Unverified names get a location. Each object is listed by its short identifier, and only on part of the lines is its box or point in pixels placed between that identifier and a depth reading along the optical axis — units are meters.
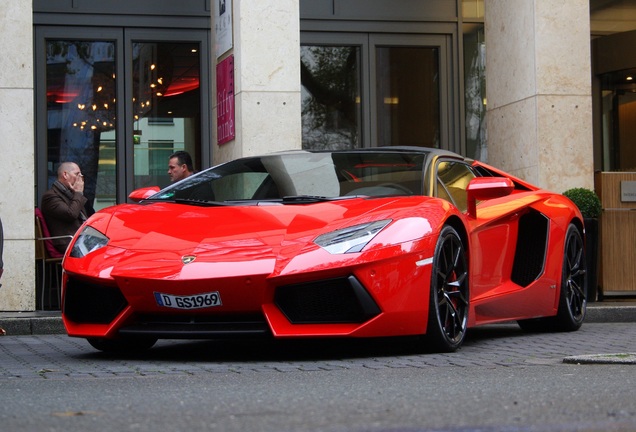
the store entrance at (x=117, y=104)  14.61
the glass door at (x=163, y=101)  14.94
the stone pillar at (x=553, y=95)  13.46
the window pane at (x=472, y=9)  16.25
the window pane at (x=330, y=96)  15.59
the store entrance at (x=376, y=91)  15.63
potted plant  12.41
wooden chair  12.29
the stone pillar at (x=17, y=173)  12.12
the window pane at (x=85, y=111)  14.63
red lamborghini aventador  6.67
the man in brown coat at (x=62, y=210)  12.34
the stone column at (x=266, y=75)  13.06
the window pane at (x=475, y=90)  16.27
